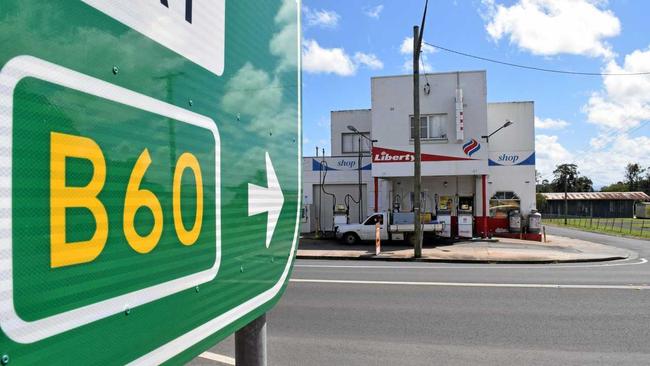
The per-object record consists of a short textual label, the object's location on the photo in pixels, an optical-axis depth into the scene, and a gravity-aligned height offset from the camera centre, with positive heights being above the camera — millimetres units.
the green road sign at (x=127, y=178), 653 +37
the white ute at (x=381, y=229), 19781 -1276
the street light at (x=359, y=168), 24906 +1596
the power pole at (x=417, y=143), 15727 +1814
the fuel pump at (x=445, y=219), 20266 -871
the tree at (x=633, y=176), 106500 +4914
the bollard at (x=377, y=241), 16750 -1470
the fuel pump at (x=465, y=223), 21266 -1080
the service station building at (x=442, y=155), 21391 +2059
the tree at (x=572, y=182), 107319 +3761
